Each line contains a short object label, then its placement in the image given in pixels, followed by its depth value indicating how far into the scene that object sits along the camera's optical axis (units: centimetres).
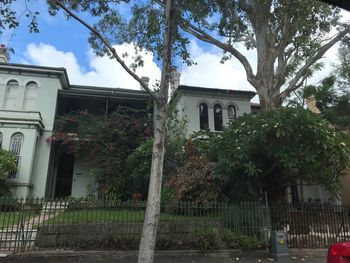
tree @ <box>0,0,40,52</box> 799
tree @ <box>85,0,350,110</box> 1397
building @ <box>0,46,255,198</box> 1867
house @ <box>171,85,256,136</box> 2171
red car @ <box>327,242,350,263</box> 405
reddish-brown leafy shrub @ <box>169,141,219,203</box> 1221
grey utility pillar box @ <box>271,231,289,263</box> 1006
